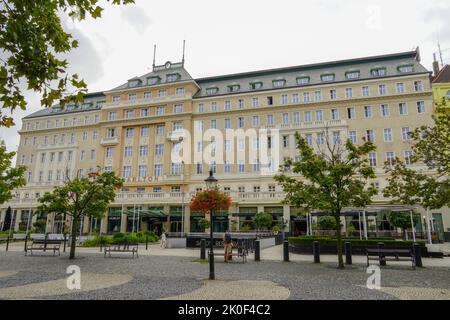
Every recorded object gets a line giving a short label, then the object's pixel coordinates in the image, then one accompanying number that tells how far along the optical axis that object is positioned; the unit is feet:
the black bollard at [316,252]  54.19
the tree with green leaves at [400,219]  82.84
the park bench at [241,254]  54.61
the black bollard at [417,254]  48.55
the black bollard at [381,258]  47.58
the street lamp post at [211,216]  36.52
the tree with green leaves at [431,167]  46.65
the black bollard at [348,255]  51.47
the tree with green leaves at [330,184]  48.01
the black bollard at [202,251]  58.39
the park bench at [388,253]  46.21
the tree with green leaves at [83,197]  58.18
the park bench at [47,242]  64.59
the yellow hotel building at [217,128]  134.82
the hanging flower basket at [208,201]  44.12
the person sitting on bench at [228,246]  54.90
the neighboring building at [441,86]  136.46
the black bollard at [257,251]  57.52
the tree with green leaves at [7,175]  57.67
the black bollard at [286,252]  56.65
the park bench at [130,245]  84.54
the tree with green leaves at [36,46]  16.67
